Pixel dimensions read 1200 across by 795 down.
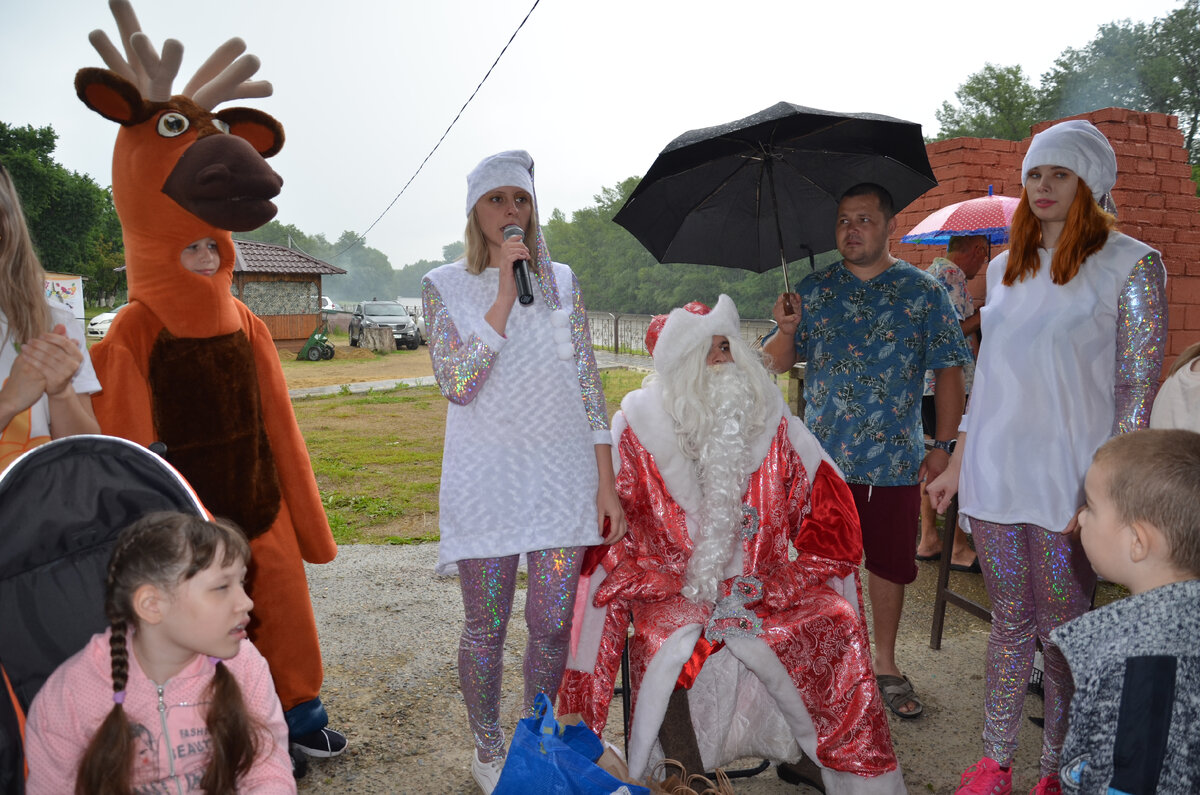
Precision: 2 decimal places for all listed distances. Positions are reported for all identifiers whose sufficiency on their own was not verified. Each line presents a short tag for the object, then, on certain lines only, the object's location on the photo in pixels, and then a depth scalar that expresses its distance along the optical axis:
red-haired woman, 2.31
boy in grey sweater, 1.48
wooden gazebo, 23.41
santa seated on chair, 2.39
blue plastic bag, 1.92
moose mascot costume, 2.38
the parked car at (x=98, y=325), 27.94
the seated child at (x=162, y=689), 1.60
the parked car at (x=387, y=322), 24.80
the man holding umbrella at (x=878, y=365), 3.01
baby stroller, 1.68
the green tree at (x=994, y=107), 27.64
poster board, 8.02
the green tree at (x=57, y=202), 27.78
